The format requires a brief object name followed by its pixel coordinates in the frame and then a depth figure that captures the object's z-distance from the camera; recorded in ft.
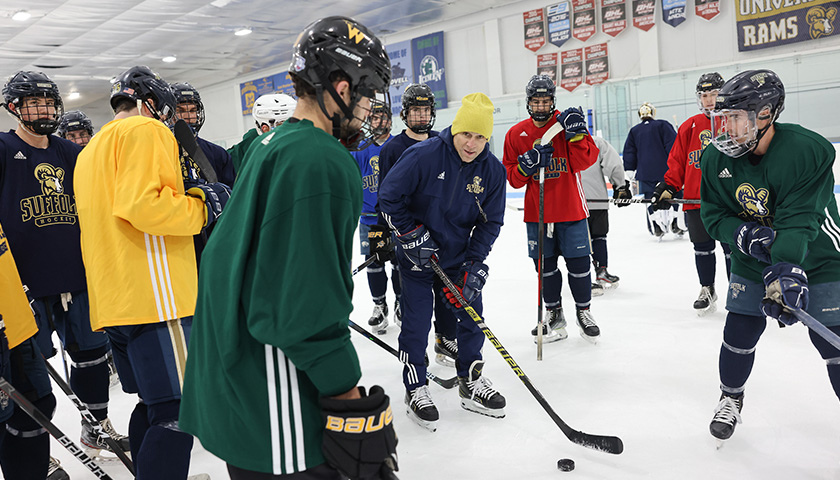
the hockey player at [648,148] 18.07
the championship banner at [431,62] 40.24
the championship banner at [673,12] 29.58
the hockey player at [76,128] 13.19
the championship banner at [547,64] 34.76
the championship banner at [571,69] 33.68
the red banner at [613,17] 31.45
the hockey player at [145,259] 5.10
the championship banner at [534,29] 34.96
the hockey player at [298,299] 2.95
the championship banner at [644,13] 30.50
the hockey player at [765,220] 6.07
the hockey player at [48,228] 7.33
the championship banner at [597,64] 32.71
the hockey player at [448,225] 8.14
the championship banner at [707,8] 28.45
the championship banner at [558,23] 33.53
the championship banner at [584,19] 32.40
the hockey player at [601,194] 14.66
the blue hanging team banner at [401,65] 41.91
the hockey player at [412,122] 11.20
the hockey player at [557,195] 10.59
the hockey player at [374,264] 12.78
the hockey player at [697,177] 11.83
